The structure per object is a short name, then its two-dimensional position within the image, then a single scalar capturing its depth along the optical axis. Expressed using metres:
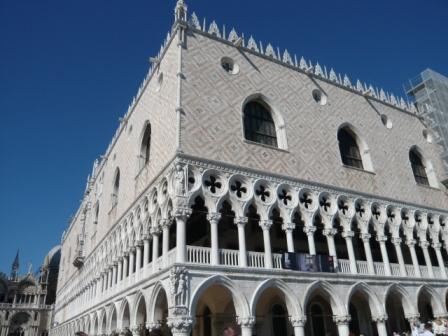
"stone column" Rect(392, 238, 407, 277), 14.90
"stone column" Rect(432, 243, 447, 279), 16.20
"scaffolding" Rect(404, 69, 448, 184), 20.62
